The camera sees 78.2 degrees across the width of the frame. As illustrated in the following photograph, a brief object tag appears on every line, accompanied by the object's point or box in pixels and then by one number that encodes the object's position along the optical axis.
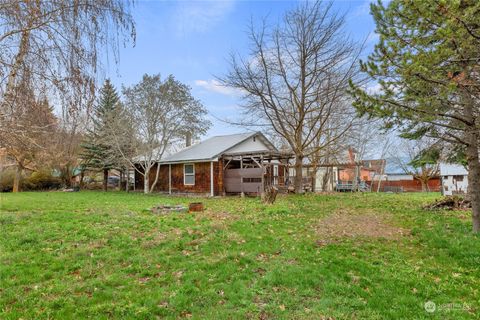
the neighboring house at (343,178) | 23.30
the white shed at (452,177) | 22.17
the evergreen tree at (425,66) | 4.50
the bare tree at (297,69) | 14.70
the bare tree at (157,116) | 19.08
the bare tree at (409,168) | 30.40
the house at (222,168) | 17.09
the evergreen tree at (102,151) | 20.09
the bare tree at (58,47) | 3.54
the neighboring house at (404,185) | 31.34
